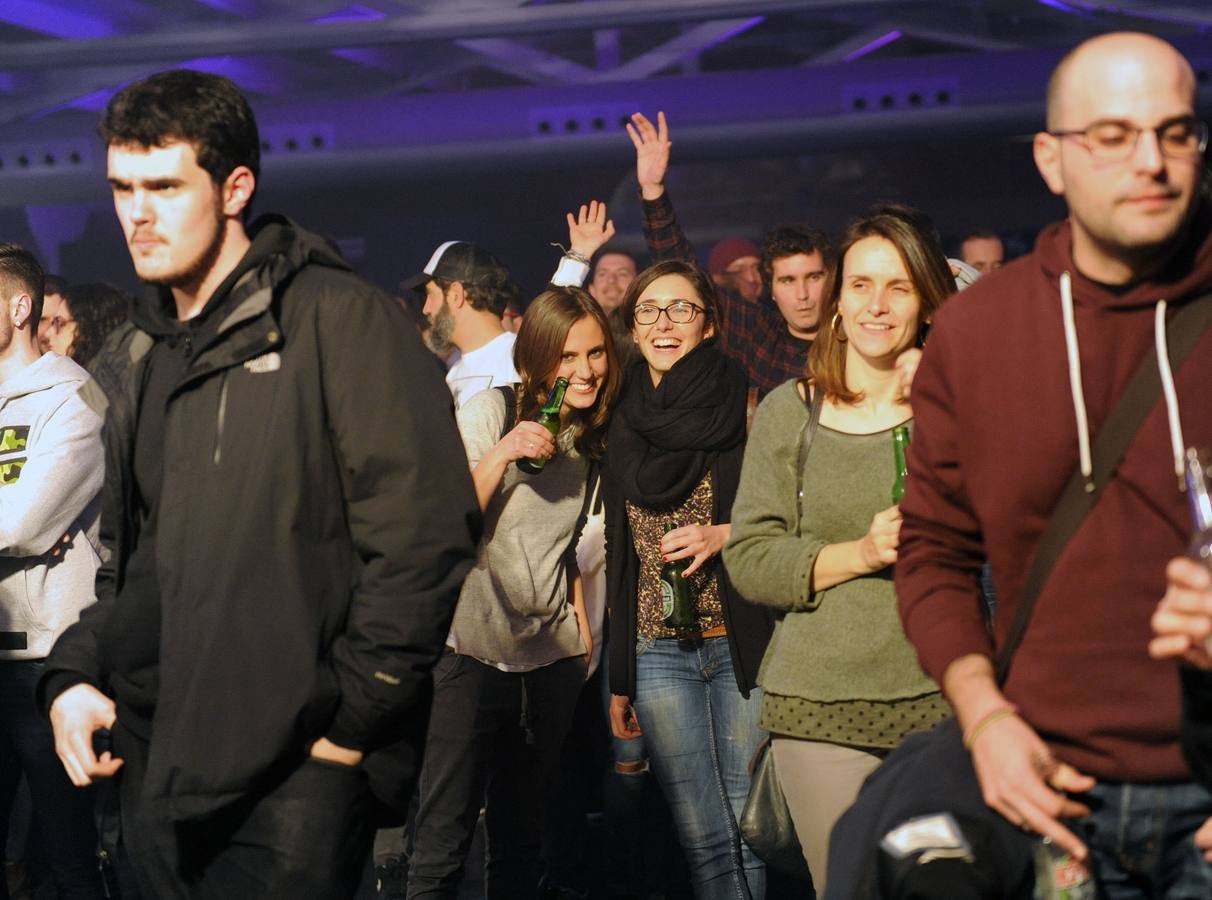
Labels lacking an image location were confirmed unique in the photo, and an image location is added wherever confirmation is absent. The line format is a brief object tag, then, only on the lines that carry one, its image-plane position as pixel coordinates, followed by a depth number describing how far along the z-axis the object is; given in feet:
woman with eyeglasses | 14.58
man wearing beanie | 26.35
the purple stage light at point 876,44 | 42.24
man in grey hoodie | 14.79
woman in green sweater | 11.05
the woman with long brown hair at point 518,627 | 15.19
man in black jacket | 8.53
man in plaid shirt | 18.88
